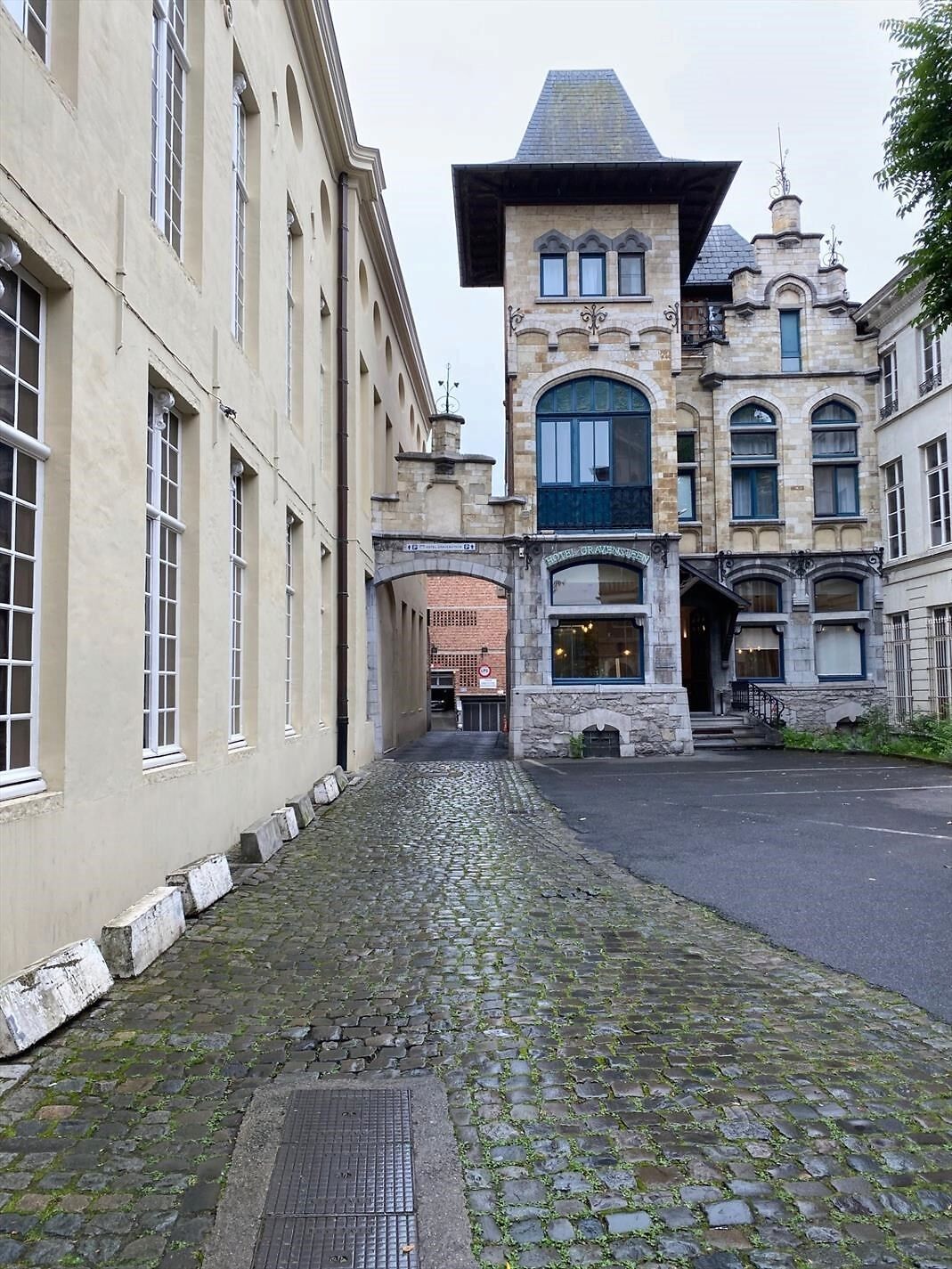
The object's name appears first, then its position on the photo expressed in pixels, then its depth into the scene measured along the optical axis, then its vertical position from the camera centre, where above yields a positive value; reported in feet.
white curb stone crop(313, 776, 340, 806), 38.65 -4.68
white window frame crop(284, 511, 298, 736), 38.50 +2.59
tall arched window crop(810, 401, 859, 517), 78.12 +18.63
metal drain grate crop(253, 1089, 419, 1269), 8.31 -5.16
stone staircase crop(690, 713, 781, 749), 66.91 -4.03
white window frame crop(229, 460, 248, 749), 29.53 +2.53
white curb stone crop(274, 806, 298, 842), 30.04 -4.65
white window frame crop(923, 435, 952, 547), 67.92 +13.94
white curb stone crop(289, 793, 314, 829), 32.78 -4.66
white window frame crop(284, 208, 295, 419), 38.19 +14.98
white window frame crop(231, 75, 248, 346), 30.01 +15.95
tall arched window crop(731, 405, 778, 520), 78.23 +18.43
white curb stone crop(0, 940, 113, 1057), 12.21 -4.46
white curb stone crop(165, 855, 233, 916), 19.99 -4.51
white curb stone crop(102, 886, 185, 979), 15.61 -4.46
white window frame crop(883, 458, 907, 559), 74.49 +14.07
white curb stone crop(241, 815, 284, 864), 25.80 -4.60
